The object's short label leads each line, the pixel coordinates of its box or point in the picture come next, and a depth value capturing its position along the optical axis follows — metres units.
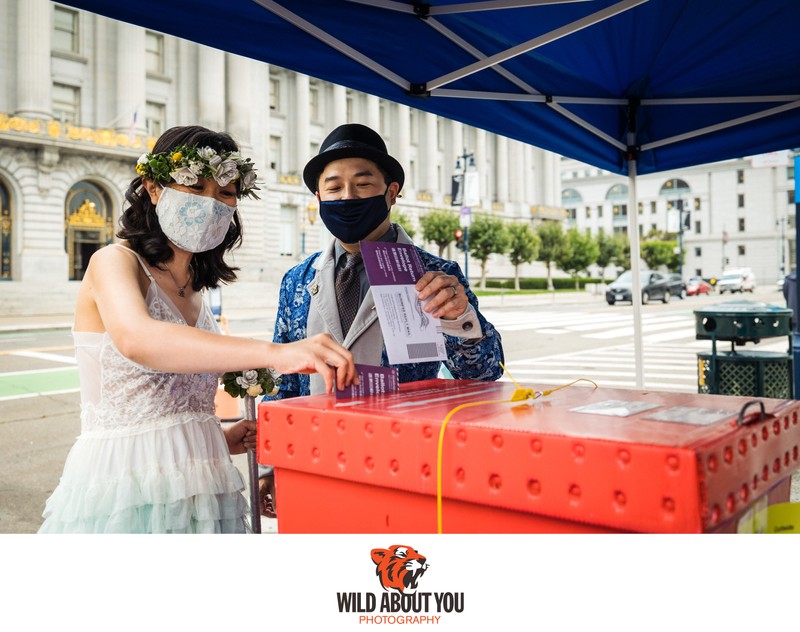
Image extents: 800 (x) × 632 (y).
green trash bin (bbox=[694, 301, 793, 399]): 5.92
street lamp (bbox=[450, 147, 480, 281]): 34.19
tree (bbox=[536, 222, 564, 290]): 57.47
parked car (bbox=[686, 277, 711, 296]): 48.25
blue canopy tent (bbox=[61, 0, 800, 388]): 2.46
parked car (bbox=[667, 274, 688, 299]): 36.12
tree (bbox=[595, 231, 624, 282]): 65.81
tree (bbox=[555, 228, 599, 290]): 57.94
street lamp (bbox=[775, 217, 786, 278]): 69.39
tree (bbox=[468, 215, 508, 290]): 51.12
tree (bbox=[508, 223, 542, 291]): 53.38
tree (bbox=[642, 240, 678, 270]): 72.12
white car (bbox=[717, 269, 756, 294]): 54.84
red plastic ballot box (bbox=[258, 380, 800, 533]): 0.83
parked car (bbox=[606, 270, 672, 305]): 33.38
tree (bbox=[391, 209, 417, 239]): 46.16
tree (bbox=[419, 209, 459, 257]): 49.34
